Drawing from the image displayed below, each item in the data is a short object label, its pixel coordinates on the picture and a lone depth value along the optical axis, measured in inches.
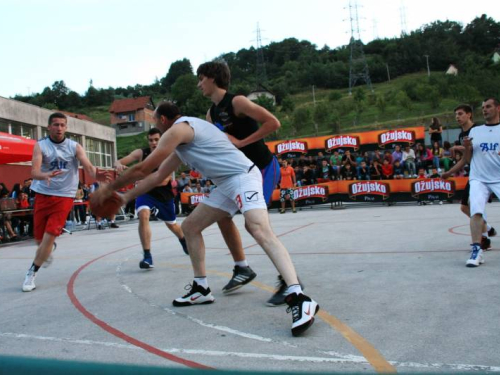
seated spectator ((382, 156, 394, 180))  743.7
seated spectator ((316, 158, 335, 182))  792.3
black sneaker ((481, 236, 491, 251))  251.1
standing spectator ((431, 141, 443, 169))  754.2
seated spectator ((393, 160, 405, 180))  747.4
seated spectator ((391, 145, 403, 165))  764.6
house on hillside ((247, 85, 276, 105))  4101.6
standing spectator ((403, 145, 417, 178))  754.8
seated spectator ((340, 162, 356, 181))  780.9
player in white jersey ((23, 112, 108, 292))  227.6
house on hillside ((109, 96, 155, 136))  4311.0
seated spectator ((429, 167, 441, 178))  717.3
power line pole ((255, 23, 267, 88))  4279.0
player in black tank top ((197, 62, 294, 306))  173.0
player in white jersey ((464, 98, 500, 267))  234.1
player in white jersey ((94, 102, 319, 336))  139.9
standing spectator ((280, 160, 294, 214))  727.1
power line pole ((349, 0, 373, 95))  3568.9
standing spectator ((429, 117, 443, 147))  809.5
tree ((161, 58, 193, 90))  6374.5
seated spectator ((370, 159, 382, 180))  753.6
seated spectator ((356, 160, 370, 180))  766.5
